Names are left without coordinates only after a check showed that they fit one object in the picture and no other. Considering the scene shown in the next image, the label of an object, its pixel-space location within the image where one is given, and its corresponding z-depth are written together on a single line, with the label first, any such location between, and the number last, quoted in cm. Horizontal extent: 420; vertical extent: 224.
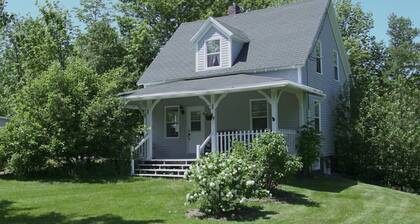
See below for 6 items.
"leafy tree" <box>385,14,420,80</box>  4041
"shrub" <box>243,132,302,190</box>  1170
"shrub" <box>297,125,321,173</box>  1550
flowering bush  972
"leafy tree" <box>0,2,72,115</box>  2978
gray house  1736
